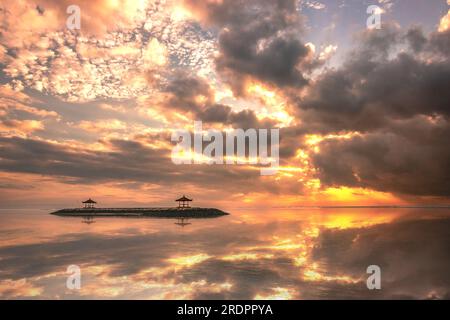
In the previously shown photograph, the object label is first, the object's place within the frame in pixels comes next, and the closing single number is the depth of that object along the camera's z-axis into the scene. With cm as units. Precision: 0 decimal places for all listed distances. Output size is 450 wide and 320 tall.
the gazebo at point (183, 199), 11069
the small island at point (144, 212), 10875
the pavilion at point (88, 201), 12081
